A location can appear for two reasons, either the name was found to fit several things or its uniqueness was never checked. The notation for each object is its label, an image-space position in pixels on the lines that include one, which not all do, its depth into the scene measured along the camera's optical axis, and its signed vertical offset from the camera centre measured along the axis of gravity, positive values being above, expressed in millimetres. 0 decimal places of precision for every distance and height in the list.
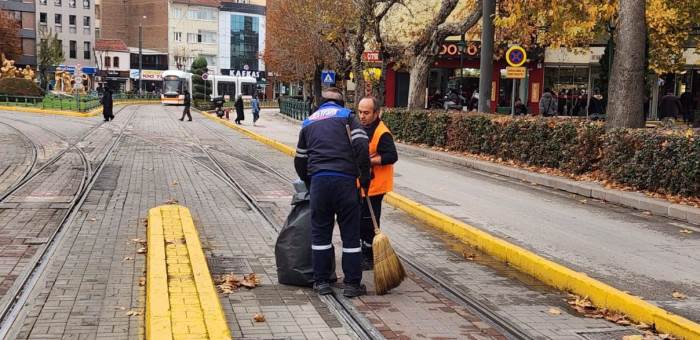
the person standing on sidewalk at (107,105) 34844 -1088
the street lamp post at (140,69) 77688 +1380
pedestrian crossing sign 34812 +478
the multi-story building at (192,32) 94750 +6719
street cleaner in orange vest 6828 -635
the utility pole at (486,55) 20641 +1015
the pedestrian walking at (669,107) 27172 -413
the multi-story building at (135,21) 95000 +7985
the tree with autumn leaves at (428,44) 24344 +1541
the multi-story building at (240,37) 98500 +6438
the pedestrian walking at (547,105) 25812 -429
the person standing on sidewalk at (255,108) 37000 -1122
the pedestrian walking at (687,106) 31953 -430
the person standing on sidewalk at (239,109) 36172 -1161
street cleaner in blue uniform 5970 -737
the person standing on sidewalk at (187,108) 38594 -1254
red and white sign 28500 +1258
